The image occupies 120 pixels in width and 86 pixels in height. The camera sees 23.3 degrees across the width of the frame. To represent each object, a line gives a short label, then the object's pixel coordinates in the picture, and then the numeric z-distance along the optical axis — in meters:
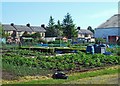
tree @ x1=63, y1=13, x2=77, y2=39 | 81.81
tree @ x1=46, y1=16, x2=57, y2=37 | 92.00
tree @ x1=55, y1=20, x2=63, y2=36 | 88.76
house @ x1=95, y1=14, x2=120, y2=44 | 68.81
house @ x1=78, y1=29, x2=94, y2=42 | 110.62
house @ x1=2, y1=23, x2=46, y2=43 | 94.31
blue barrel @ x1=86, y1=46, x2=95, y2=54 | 27.61
